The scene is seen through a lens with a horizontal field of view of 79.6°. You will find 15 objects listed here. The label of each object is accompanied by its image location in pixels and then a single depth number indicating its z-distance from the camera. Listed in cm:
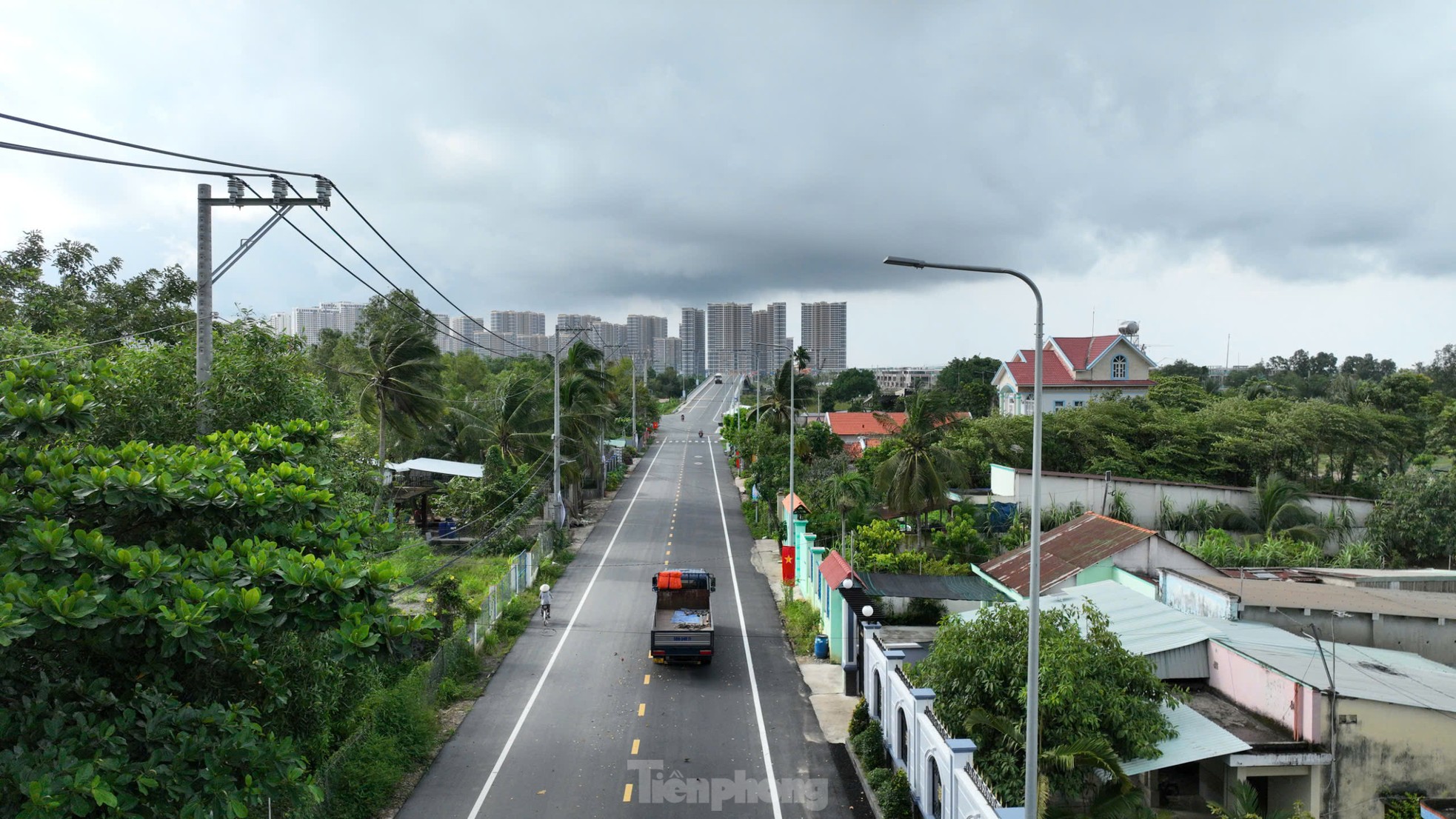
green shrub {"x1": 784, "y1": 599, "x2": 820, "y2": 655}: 2297
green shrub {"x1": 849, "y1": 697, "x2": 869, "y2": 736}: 1659
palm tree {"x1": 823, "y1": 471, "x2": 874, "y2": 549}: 3241
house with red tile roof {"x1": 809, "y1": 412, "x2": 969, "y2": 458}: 6519
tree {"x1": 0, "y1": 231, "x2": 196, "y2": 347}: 2428
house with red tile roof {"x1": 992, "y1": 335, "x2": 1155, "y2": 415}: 6094
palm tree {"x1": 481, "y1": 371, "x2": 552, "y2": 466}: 3888
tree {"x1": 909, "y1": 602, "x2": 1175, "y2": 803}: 1150
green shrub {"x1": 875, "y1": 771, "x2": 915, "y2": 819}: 1326
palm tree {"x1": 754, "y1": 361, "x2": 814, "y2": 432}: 5566
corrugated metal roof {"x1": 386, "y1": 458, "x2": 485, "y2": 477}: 3706
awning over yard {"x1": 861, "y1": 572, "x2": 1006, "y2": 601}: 2017
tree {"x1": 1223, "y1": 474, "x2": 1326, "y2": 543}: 3181
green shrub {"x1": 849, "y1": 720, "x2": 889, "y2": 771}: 1527
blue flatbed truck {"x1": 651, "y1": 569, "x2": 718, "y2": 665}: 2047
